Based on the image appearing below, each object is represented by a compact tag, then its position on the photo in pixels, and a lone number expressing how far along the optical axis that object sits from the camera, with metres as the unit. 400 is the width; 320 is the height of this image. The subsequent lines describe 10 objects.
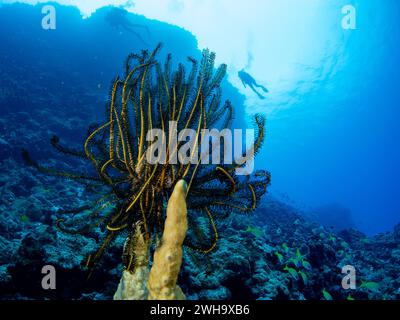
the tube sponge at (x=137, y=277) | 3.10
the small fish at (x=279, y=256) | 7.18
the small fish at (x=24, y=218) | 7.41
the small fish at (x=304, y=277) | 6.82
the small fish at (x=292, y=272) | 6.48
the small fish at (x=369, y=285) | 7.81
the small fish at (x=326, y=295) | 6.66
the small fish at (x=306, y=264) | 7.77
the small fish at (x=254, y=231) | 8.34
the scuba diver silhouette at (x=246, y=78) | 19.85
